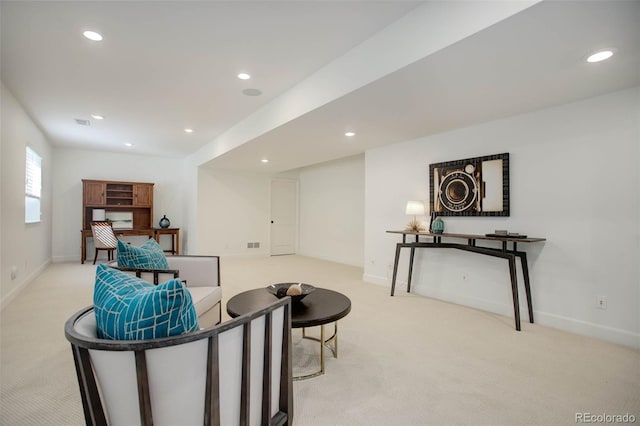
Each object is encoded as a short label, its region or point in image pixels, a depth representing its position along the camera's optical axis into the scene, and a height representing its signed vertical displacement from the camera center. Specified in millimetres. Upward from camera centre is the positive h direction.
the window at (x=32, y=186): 4797 +446
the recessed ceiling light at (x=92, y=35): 2557 +1426
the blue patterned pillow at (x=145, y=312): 1026 -316
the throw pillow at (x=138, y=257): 2516 -333
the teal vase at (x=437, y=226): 4000 -108
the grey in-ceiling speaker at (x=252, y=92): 3702 +1429
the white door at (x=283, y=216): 8422 +4
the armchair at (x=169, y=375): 991 -514
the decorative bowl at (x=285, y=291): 2256 -557
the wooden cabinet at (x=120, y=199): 6980 +347
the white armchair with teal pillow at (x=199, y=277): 2541 -565
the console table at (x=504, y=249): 3113 -343
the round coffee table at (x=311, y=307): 2047 -628
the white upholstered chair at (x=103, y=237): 6422 -435
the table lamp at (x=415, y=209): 4180 +105
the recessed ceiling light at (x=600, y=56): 2145 +1097
